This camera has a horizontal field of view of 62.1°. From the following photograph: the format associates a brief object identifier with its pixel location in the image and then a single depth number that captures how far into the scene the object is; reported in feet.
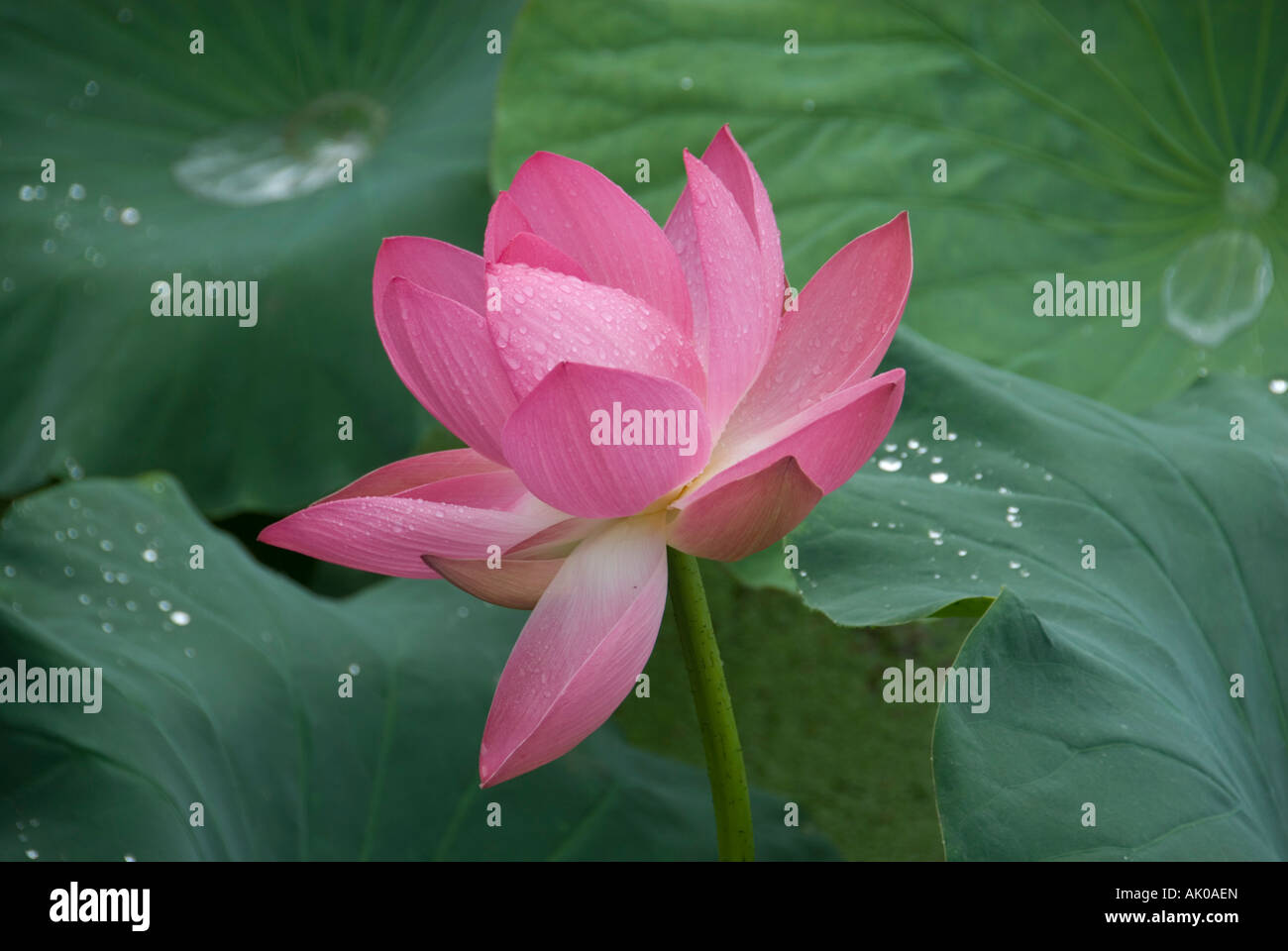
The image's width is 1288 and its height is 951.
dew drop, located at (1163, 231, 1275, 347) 3.41
